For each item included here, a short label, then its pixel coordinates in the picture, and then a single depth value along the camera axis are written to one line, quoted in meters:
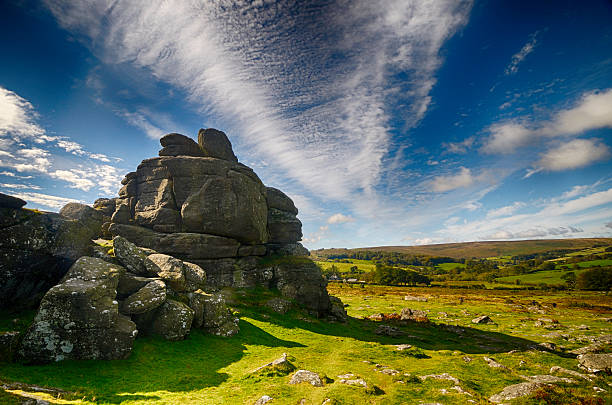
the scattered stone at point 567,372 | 17.82
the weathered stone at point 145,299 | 17.05
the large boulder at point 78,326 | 12.47
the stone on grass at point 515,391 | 13.71
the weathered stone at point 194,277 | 23.92
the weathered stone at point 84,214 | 20.86
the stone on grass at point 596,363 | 19.97
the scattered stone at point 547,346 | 29.06
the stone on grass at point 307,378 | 13.88
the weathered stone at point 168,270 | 22.00
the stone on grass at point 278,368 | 15.16
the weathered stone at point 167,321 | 17.91
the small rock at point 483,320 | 46.72
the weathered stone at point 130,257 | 20.94
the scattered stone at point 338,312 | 37.19
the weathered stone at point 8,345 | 11.68
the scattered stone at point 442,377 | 15.89
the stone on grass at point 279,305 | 31.22
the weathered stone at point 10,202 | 16.32
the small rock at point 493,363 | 20.05
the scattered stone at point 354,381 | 13.91
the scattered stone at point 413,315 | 43.06
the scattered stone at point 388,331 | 32.94
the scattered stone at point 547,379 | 16.34
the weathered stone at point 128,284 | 18.28
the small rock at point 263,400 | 11.57
